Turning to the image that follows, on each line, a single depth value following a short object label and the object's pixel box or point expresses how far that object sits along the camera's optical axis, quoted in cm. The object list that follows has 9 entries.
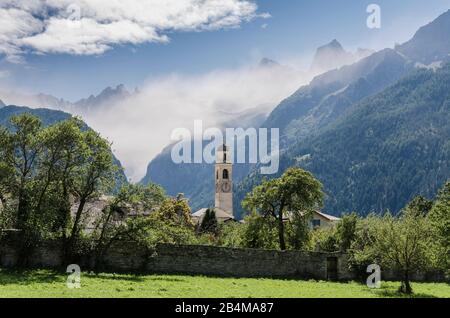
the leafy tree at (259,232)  5047
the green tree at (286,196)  5022
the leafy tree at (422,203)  8731
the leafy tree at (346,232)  5359
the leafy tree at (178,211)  6762
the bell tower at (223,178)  15812
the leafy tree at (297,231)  5069
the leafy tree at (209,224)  8256
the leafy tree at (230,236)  5318
